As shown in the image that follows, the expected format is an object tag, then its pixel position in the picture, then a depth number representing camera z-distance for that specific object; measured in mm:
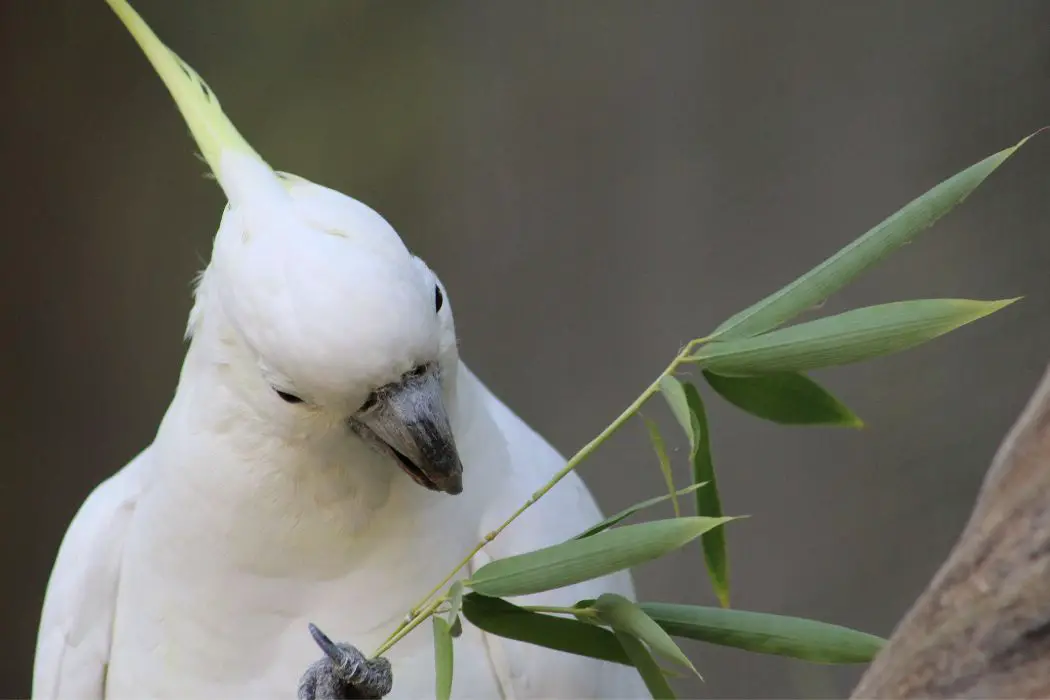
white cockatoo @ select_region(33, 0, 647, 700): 3736
